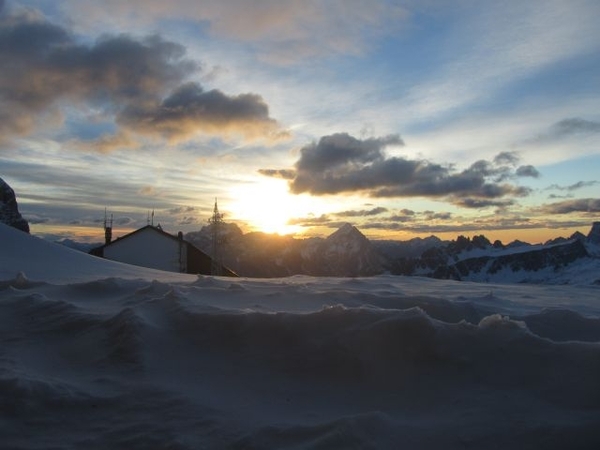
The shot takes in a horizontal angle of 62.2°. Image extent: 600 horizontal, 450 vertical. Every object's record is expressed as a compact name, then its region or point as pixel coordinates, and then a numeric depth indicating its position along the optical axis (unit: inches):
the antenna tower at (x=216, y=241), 1673.5
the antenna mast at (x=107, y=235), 2044.8
